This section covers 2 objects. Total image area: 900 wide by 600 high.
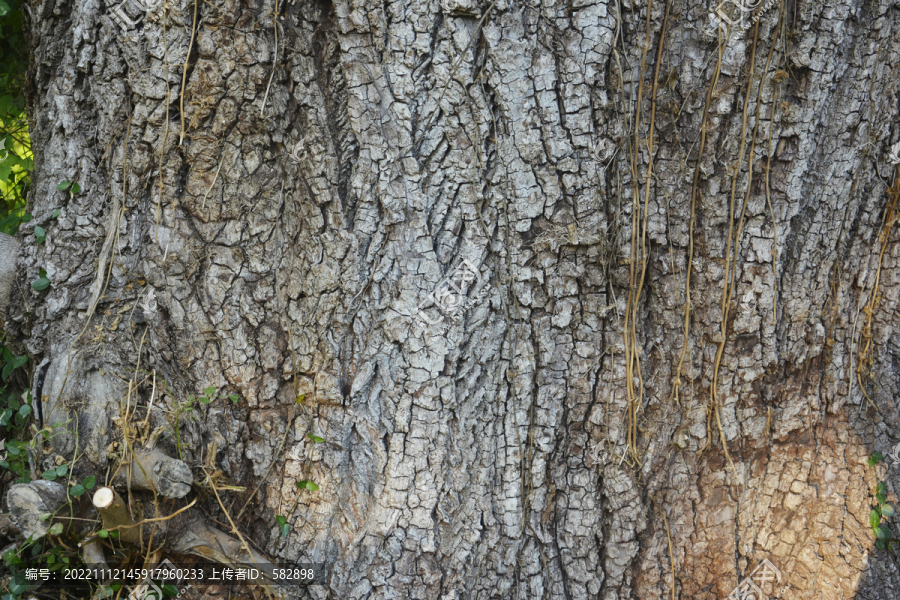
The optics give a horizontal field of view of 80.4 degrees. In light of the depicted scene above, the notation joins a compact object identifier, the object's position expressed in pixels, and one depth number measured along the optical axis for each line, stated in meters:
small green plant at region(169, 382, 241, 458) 1.77
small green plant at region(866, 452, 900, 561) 1.84
